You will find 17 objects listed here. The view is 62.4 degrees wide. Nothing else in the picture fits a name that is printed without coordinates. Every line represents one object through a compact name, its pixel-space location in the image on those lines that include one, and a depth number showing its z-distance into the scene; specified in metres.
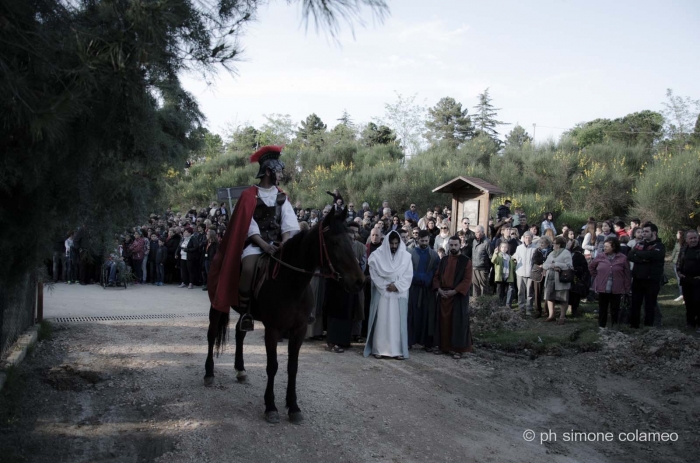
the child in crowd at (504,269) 13.41
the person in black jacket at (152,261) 17.73
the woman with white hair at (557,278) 11.77
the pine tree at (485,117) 61.75
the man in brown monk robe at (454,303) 9.81
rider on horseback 6.49
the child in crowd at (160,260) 17.55
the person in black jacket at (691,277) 10.49
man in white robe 9.42
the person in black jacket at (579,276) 12.05
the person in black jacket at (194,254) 16.95
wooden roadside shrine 16.02
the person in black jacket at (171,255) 17.86
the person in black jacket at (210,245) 15.75
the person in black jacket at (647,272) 10.57
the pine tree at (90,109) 3.31
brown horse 5.71
